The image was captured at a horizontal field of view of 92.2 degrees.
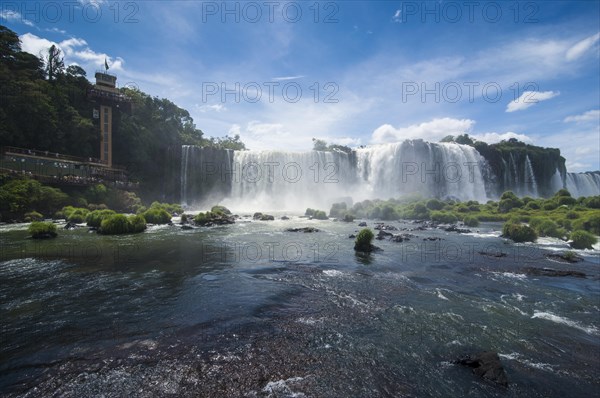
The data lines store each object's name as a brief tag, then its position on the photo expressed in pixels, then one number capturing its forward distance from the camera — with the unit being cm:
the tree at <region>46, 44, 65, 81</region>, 6284
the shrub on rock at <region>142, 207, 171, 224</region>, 3147
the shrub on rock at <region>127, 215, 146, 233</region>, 2501
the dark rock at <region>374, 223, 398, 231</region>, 3036
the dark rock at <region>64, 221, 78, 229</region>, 2628
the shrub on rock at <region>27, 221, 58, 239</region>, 2062
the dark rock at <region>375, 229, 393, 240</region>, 2482
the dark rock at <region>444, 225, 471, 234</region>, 2862
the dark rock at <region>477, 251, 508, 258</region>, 1764
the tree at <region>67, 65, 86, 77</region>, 6162
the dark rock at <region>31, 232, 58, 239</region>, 2064
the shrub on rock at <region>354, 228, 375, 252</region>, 1894
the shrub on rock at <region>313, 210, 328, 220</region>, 4175
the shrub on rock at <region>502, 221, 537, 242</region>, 2342
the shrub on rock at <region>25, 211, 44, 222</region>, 3049
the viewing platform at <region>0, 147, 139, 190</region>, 3759
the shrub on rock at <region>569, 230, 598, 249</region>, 2055
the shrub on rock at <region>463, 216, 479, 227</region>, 3397
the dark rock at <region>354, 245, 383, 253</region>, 1878
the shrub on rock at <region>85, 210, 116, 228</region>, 2695
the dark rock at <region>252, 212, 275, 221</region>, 3808
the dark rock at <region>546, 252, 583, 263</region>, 1638
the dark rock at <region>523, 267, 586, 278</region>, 1355
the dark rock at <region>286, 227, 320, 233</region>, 2769
